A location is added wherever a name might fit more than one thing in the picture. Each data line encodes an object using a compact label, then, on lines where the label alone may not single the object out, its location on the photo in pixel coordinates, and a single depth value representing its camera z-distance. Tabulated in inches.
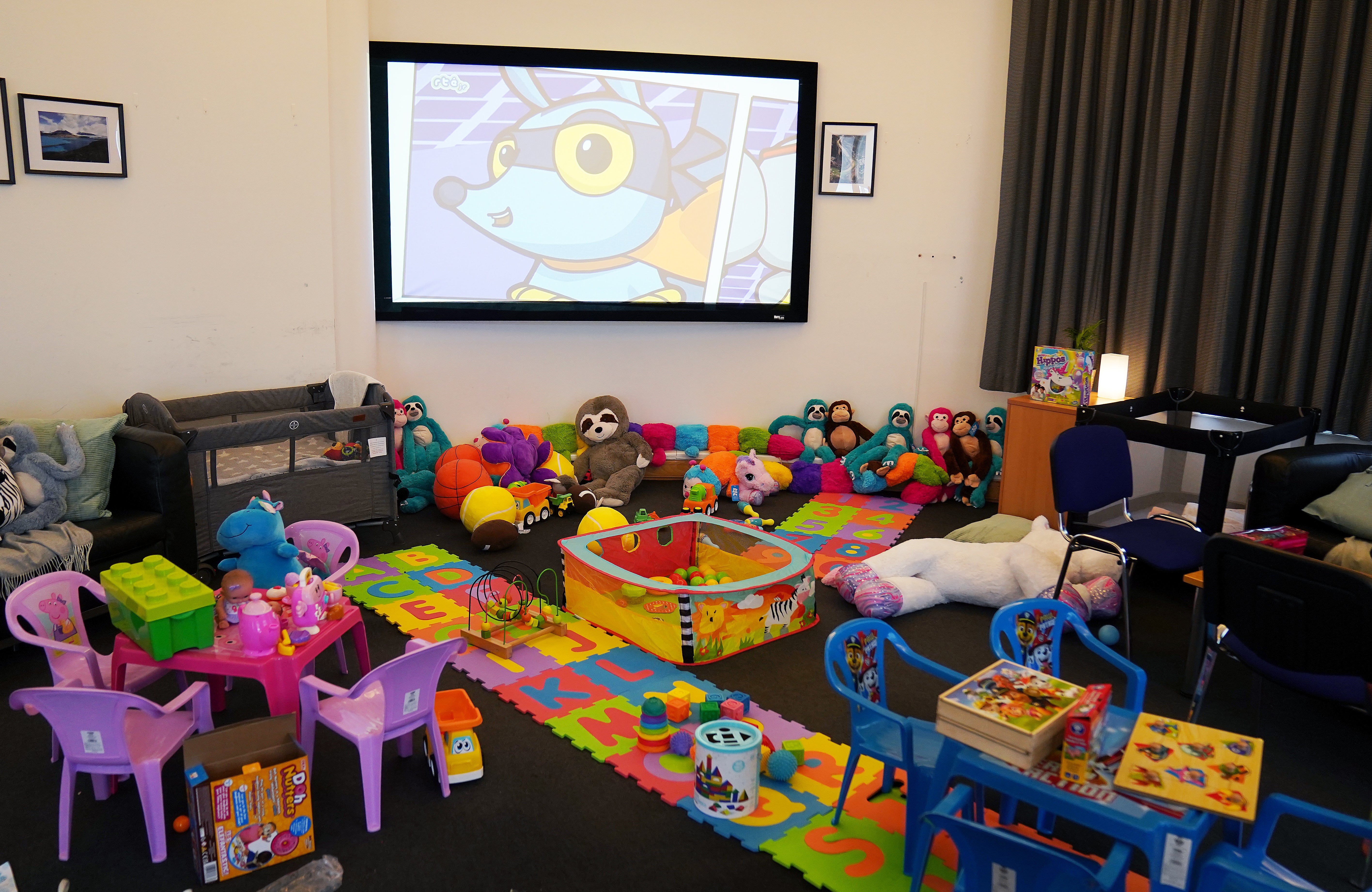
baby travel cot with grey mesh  155.3
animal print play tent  127.5
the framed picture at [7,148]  156.8
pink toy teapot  97.2
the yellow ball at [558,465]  205.3
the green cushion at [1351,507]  126.8
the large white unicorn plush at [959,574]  144.3
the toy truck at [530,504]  185.9
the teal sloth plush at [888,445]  215.8
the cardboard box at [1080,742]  67.2
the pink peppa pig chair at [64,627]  99.2
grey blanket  125.2
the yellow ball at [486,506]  178.7
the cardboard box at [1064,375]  181.3
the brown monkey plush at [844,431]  224.2
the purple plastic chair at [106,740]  82.1
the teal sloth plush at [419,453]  199.5
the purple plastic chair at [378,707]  89.3
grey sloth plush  213.2
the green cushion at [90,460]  141.3
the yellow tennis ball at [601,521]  163.0
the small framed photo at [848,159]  217.6
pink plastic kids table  95.7
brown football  171.0
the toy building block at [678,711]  108.8
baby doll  101.0
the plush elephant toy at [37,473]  135.2
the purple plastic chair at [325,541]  122.7
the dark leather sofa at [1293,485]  132.8
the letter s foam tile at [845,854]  83.7
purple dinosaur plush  196.9
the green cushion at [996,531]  167.9
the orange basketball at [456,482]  190.7
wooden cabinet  183.3
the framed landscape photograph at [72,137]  159.6
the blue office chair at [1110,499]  127.2
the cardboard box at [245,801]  82.2
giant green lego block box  93.0
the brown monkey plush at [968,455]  211.8
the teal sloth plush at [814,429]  221.8
